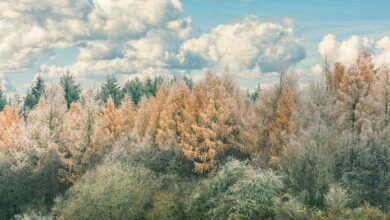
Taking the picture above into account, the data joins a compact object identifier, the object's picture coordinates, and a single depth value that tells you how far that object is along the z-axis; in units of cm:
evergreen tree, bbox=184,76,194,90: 11731
